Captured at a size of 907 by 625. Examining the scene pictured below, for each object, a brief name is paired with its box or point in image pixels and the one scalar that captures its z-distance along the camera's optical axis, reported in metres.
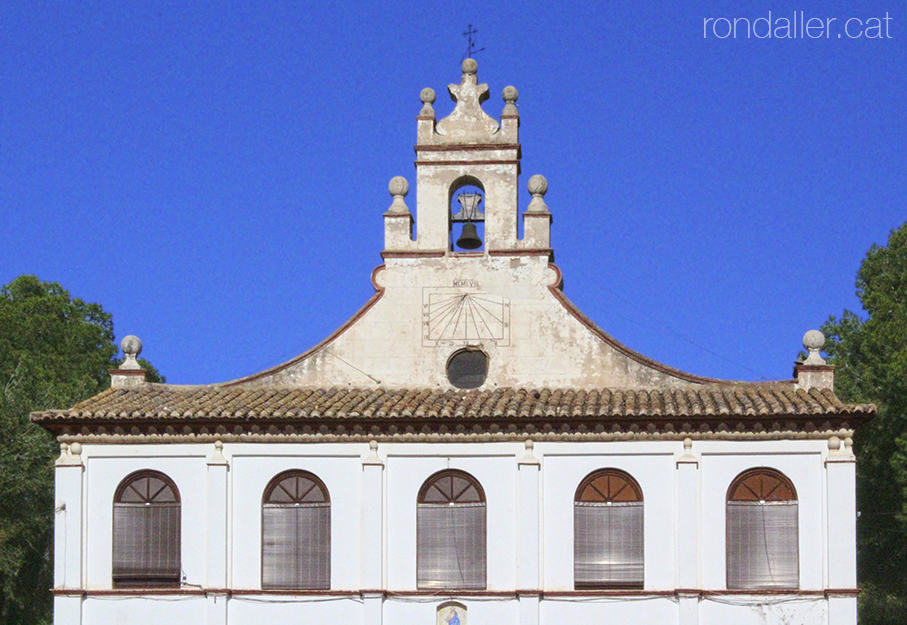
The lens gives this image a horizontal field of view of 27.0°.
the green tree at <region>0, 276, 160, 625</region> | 50.59
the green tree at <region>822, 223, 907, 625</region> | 48.47
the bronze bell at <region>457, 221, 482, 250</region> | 38.12
